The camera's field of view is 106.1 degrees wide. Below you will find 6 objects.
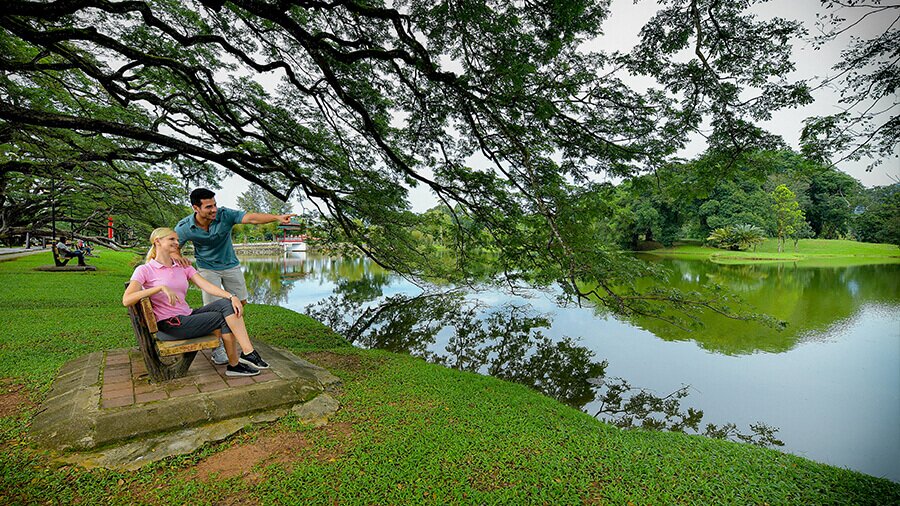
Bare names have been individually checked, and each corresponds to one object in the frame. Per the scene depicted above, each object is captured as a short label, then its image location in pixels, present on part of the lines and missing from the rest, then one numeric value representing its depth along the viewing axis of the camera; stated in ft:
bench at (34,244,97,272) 34.94
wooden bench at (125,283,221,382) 7.85
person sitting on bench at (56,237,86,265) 36.73
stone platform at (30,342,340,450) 6.56
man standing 9.22
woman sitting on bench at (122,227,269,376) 8.05
